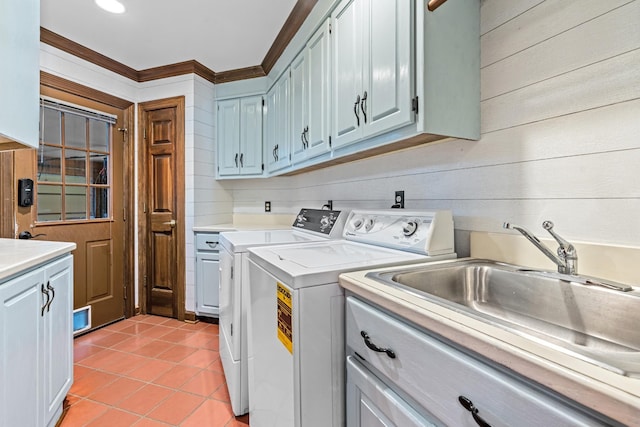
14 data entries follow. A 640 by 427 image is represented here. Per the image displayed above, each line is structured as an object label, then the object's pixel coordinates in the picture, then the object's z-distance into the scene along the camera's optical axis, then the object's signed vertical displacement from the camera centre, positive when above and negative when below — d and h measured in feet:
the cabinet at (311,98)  5.88 +2.43
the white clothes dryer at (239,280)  5.37 -1.24
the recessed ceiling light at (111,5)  6.76 +4.66
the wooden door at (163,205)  9.87 +0.27
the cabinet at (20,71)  4.12 +2.11
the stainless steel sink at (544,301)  2.28 -0.84
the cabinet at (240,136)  10.08 +2.57
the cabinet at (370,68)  3.92 +2.11
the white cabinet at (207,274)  9.46 -1.87
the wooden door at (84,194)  7.91 +0.56
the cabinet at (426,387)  1.64 -1.16
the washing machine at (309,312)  3.14 -1.10
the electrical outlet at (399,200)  5.41 +0.22
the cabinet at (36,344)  3.60 -1.79
